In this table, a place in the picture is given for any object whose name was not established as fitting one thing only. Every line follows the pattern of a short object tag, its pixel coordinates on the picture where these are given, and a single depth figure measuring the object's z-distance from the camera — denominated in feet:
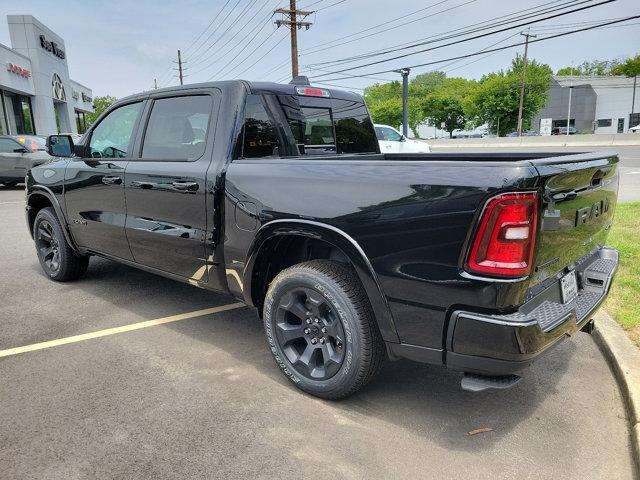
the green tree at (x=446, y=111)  251.62
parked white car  50.42
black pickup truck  7.28
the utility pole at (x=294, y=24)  86.18
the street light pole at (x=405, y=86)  99.74
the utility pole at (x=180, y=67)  206.18
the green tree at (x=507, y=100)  204.54
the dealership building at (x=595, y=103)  231.91
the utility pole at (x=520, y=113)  176.63
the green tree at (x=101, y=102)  296.30
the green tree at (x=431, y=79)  382.30
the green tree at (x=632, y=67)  238.07
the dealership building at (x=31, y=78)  88.74
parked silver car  48.49
